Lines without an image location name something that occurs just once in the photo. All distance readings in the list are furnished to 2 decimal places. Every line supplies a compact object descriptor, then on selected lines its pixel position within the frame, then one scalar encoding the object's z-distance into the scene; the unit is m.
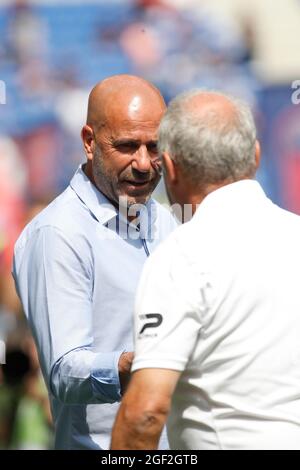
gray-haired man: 4.93
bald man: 6.40
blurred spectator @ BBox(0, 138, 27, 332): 14.38
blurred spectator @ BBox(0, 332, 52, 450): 13.48
